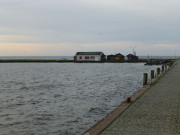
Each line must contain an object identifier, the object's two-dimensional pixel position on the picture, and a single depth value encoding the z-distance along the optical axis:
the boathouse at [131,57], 114.34
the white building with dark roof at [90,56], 109.81
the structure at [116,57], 113.19
